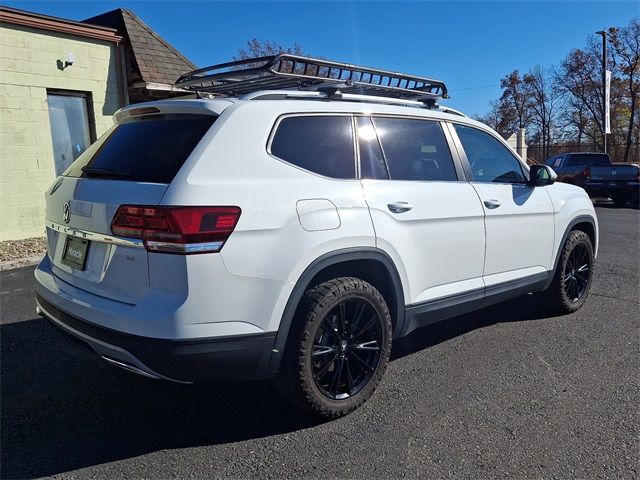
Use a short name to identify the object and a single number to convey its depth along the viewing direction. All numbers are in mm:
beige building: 8672
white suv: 2559
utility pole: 22747
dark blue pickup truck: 16531
